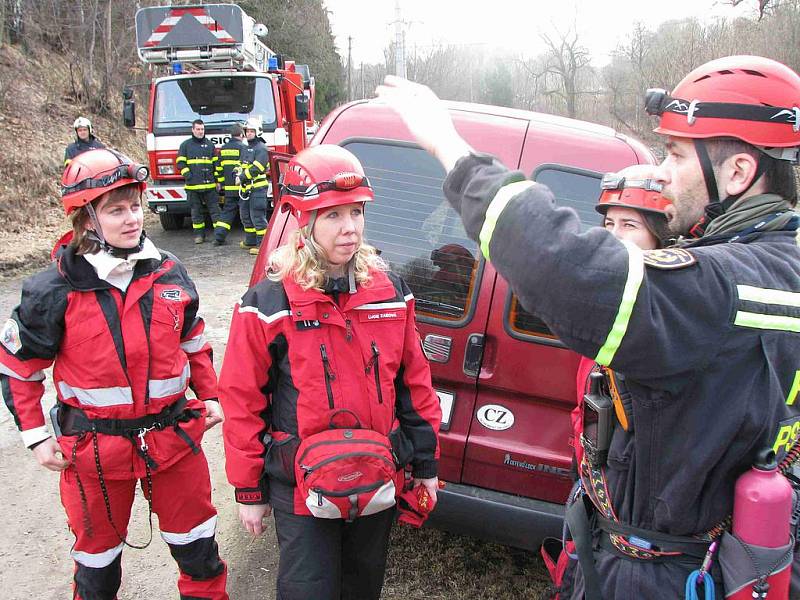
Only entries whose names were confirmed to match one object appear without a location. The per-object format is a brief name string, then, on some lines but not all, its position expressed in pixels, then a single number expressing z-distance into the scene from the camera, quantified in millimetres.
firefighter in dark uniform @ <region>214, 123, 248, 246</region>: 10078
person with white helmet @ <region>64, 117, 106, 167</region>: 10203
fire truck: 10547
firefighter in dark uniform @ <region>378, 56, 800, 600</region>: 1106
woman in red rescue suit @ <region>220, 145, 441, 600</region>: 2143
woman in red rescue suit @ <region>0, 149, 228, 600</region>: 2412
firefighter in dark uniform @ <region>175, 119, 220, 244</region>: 10086
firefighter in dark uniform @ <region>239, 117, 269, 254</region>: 9883
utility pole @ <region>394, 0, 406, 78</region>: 20328
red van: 2719
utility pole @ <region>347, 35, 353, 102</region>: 43688
